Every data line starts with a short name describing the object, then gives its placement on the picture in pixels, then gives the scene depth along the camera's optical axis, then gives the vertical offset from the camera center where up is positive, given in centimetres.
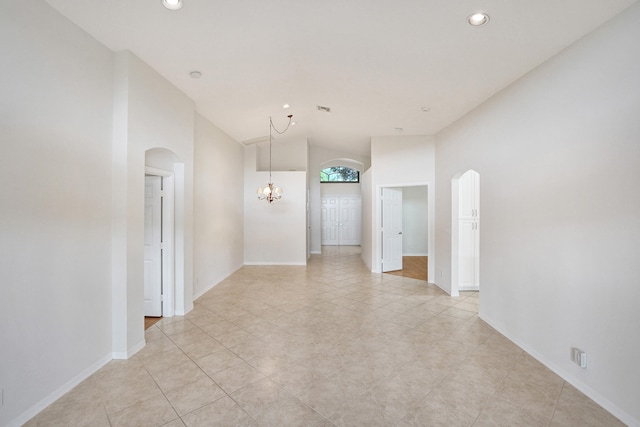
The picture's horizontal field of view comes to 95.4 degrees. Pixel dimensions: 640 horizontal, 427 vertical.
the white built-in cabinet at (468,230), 548 -30
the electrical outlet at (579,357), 248 -125
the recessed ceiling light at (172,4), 230 +169
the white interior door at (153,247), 416 -46
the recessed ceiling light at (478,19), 238 +163
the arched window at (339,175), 1269 +174
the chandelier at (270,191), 660 +59
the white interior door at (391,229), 706 -36
